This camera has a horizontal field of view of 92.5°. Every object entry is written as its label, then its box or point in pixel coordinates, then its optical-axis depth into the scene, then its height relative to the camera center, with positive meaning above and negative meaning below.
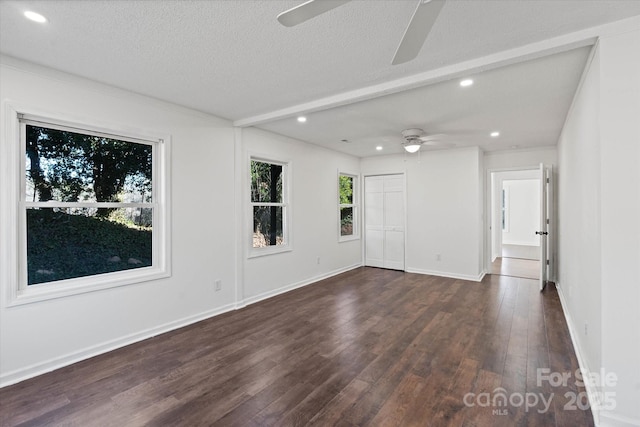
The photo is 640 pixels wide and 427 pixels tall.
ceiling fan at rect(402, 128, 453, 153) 4.32 +1.05
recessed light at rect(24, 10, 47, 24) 1.86 +1.21
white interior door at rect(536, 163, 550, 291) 4.95 -0.15
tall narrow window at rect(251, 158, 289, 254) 4.64 +0.10
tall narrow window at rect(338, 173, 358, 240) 6.57 +0.12
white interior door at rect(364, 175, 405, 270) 6.54 -0.22
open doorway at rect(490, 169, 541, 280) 8.32 -0.23
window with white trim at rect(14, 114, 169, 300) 2.60 +0.04
